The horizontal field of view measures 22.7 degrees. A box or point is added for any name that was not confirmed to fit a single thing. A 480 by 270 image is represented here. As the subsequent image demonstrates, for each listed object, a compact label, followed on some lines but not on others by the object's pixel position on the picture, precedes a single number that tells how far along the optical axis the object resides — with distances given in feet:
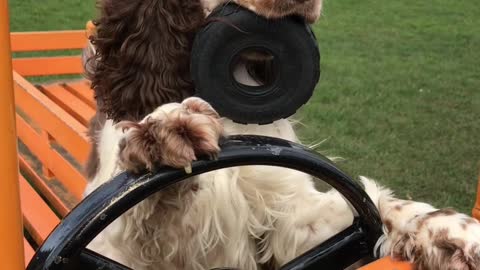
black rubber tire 4.08
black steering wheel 3.45
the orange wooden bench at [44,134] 3.12
